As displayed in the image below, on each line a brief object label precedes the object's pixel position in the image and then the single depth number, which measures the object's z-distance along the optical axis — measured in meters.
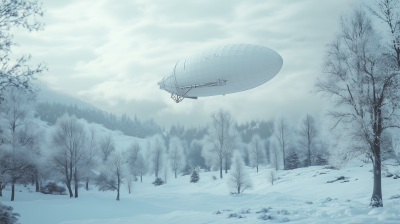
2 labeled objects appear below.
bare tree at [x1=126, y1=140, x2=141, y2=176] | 59.22
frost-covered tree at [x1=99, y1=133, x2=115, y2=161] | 58.56
